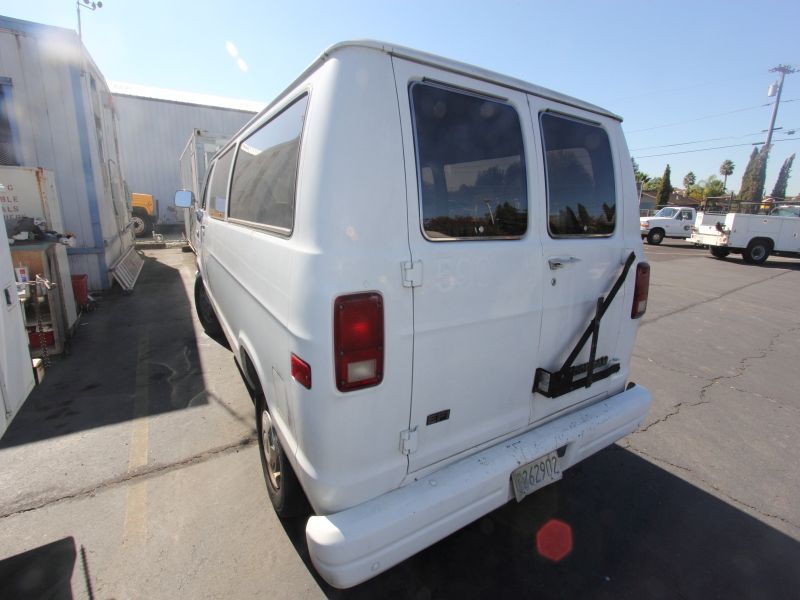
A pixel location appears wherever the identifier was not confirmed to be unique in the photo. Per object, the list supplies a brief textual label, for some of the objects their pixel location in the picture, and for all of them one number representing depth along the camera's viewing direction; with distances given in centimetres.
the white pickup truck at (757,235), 1414
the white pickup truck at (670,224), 2061
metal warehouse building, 1756
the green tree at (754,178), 4481
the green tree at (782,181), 6347
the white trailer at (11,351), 212
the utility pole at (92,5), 789
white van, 152
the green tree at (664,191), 5428
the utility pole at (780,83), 3272
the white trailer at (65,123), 614
